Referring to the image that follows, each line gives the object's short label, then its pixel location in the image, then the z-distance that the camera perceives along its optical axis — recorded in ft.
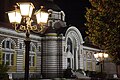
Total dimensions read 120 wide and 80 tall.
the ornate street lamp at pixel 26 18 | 34.85
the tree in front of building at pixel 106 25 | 41.82
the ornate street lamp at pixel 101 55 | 81.22
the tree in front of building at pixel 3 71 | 58.03
